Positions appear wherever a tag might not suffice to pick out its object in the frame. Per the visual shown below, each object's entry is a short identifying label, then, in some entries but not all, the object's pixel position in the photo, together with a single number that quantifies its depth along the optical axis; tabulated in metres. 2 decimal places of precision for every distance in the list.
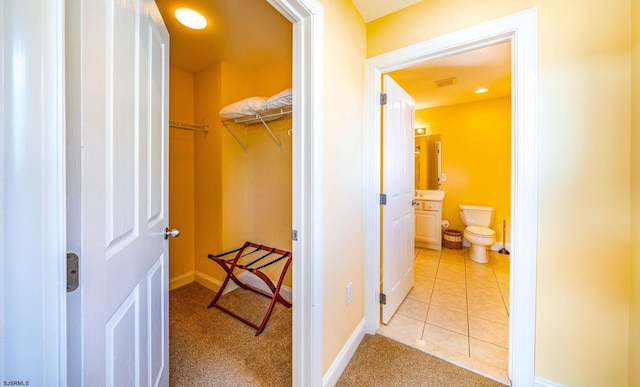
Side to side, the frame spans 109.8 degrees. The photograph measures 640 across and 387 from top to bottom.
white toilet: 3.03
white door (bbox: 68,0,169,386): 0.53
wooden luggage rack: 1.76
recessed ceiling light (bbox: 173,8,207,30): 1.56
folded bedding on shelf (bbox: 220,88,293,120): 1.75
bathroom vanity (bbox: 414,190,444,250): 3.58
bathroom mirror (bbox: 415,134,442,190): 3.94
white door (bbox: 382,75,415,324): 1.77
